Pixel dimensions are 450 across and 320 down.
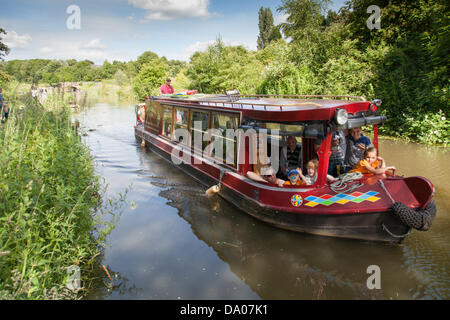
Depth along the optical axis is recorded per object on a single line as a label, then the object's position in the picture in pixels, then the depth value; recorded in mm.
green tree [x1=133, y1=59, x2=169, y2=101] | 40750
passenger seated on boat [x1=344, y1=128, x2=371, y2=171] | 5543
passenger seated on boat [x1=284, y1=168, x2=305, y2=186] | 5004
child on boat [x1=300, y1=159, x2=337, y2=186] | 5014
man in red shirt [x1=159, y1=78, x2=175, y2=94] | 12090
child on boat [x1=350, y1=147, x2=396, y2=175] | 4871
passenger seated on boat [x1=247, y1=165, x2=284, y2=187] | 5449
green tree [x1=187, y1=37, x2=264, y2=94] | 20486
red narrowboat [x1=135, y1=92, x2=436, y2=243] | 4207
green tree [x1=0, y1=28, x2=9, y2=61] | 15343
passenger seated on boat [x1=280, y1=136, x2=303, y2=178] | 5902
